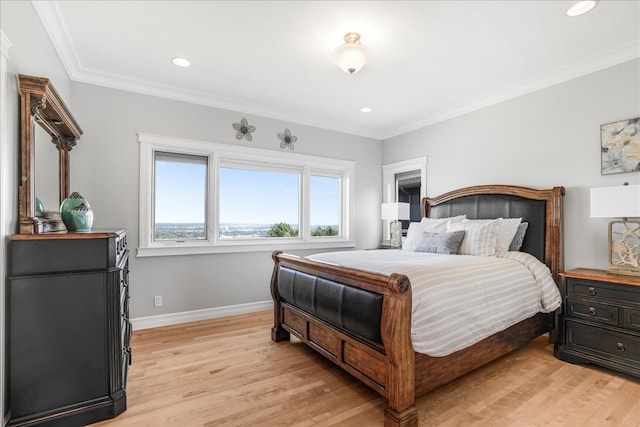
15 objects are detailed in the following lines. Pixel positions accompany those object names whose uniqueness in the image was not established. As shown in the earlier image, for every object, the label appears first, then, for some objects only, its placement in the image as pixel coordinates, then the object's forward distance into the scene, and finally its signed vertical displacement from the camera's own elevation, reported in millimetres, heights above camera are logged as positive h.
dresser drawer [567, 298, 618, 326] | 2371 -757
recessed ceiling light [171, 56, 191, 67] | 2889 +1423
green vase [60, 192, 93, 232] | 2061 -11
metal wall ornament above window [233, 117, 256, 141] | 3957 +1075
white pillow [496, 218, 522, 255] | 3069 -192
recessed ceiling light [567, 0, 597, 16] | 2090 +1426
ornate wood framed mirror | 1786 +513
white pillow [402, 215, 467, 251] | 3581 -164
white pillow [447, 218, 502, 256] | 3031 -231
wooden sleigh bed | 1728 -716
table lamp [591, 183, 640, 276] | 2352 -62
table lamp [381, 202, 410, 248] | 4500 -26
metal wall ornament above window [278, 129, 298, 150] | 4270 +1028
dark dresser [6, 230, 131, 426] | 1662 -657
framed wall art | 2631 +603
